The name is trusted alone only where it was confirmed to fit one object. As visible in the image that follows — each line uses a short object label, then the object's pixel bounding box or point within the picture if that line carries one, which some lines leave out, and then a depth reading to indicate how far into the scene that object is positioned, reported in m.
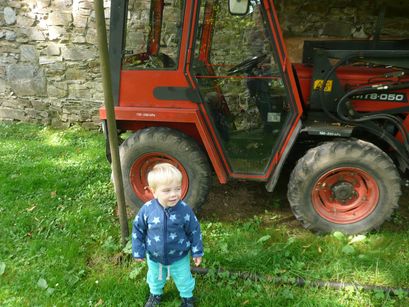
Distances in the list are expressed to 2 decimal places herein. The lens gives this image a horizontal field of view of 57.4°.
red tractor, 2.78
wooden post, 2.21
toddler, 2.02
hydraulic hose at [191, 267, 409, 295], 2.43
